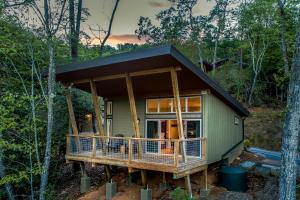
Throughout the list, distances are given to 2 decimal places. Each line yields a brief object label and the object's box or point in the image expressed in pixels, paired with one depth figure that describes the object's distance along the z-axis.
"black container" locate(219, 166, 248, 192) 9.82
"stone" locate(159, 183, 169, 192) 10.00
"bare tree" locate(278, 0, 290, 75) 10.93
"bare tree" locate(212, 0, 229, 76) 22.47
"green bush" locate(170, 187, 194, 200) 8.12
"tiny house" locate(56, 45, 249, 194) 8.26
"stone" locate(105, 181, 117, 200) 10.32
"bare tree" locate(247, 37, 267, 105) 19.91
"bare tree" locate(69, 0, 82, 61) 12.52
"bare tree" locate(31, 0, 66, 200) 9.97
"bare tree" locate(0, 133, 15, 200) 10.18
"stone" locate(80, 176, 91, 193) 11.32
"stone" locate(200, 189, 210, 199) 9.30
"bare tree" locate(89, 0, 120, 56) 15.78
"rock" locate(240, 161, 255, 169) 11.17
